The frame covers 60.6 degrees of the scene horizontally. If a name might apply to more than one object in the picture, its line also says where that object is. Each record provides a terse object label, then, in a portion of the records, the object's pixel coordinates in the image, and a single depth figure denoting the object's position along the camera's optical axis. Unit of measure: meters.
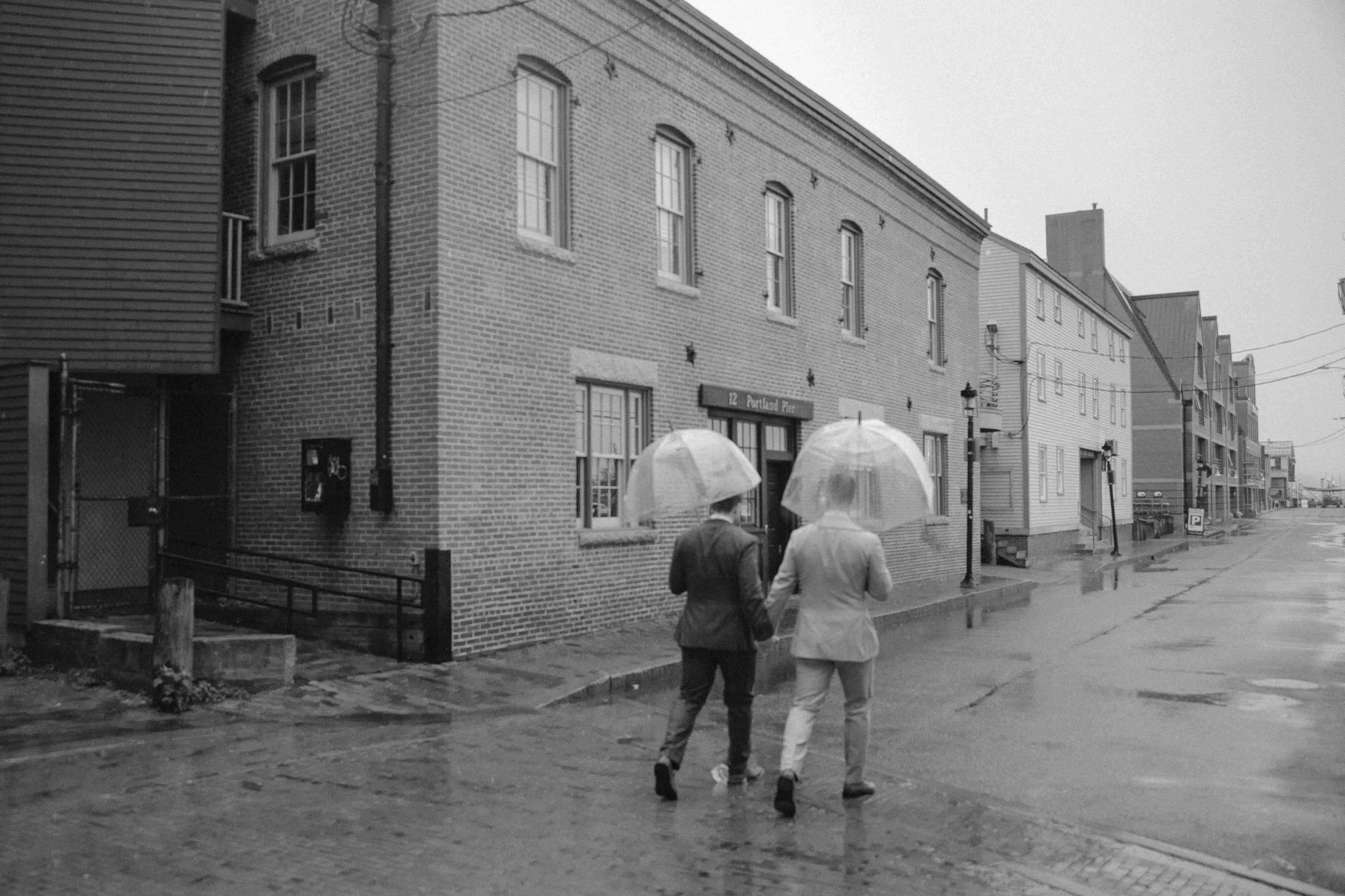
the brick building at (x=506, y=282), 11.70
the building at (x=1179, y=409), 63.44
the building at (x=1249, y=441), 104.75
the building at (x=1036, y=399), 35.78
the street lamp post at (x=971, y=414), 24.11
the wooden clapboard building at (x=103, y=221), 11.46
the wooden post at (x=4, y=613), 10.28
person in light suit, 6.29
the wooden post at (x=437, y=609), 11.15
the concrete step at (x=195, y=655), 9.26
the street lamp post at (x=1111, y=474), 36.12
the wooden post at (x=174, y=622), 8.85
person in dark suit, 6.46
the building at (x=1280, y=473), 173.25
